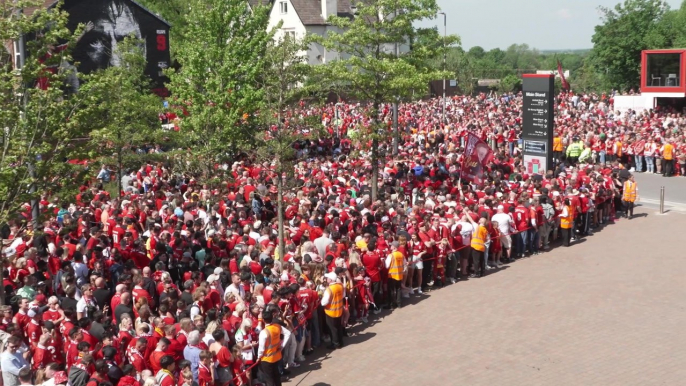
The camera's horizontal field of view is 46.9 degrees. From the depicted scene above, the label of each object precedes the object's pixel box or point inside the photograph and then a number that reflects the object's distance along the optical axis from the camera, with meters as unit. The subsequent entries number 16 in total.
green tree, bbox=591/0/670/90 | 55.28
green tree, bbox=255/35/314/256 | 16.59
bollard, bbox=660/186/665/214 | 24.29
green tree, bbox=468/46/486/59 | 139.57
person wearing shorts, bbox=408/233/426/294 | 16.61
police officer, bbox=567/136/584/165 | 32.03
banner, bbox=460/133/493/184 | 24.55
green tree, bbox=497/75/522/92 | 69.44
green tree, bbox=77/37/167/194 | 22.16
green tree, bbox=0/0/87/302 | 11.88
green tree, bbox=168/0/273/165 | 21.08
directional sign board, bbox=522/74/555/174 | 26.14
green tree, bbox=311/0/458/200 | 22.70
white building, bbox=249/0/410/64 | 62.16
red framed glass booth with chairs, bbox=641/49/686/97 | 42.72
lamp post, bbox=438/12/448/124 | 30.56
